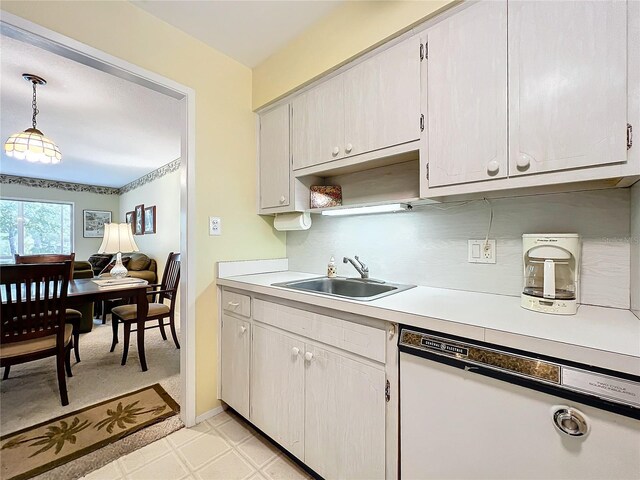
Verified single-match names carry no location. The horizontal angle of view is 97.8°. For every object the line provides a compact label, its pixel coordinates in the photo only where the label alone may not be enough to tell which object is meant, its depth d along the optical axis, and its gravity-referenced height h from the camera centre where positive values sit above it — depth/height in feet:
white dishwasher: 2.19 -1.61
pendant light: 8.34 +2.84
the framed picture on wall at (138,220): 18.88 +1.34
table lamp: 9.68 -0.10
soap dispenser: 5.99 -0.66
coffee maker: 3.12 -0.39
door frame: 5.67 -0.06
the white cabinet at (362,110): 4.23 +2.25
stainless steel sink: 5.11 -0.92
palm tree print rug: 4.70 -3.74
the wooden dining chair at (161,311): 8.31 -2.29
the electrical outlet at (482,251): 4.25 -0.18
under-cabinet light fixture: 4.85 +0.56
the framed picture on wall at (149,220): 17.60 +1.25
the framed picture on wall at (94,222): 21.45 +1.33
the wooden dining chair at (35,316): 5.77 -1.68
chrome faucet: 5.54 -0.56
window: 18.71 +0.80
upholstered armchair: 16.65 -1.71
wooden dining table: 7.31 -1.54
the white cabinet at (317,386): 3.55 -2.23
